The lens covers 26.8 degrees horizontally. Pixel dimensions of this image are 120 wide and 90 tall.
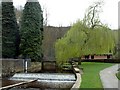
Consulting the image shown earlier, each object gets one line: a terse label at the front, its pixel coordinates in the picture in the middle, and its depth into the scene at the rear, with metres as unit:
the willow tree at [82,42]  27.36
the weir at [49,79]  17.81
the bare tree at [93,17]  28.63
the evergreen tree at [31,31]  31.20
